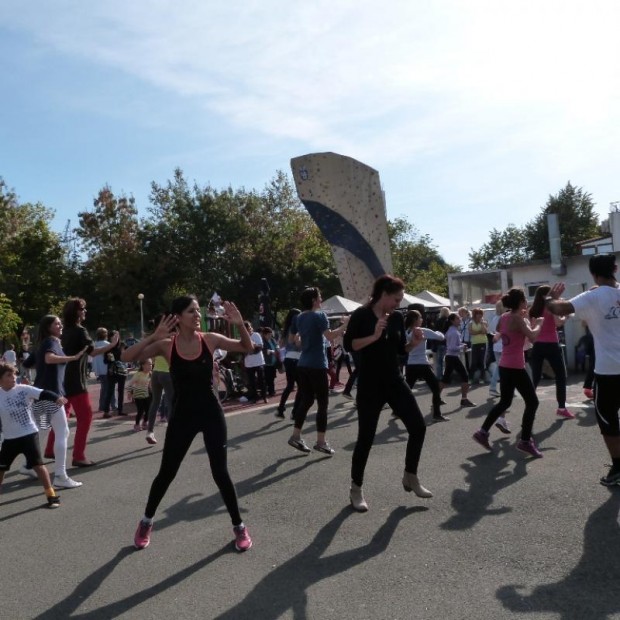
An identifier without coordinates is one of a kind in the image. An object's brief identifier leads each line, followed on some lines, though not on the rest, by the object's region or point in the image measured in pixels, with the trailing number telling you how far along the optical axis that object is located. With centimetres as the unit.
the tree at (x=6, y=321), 2534
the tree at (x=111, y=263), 4312
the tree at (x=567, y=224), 5816
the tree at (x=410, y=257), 5850
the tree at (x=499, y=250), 7256
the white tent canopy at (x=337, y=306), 2447
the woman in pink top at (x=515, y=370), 719
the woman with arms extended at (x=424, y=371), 967
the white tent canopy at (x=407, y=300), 2405
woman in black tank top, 480
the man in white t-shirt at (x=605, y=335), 549
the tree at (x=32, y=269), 3784
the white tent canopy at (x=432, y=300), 2868
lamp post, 3991
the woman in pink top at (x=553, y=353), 902
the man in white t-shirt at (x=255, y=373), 1366
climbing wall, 1703
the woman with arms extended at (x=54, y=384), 711
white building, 2536
